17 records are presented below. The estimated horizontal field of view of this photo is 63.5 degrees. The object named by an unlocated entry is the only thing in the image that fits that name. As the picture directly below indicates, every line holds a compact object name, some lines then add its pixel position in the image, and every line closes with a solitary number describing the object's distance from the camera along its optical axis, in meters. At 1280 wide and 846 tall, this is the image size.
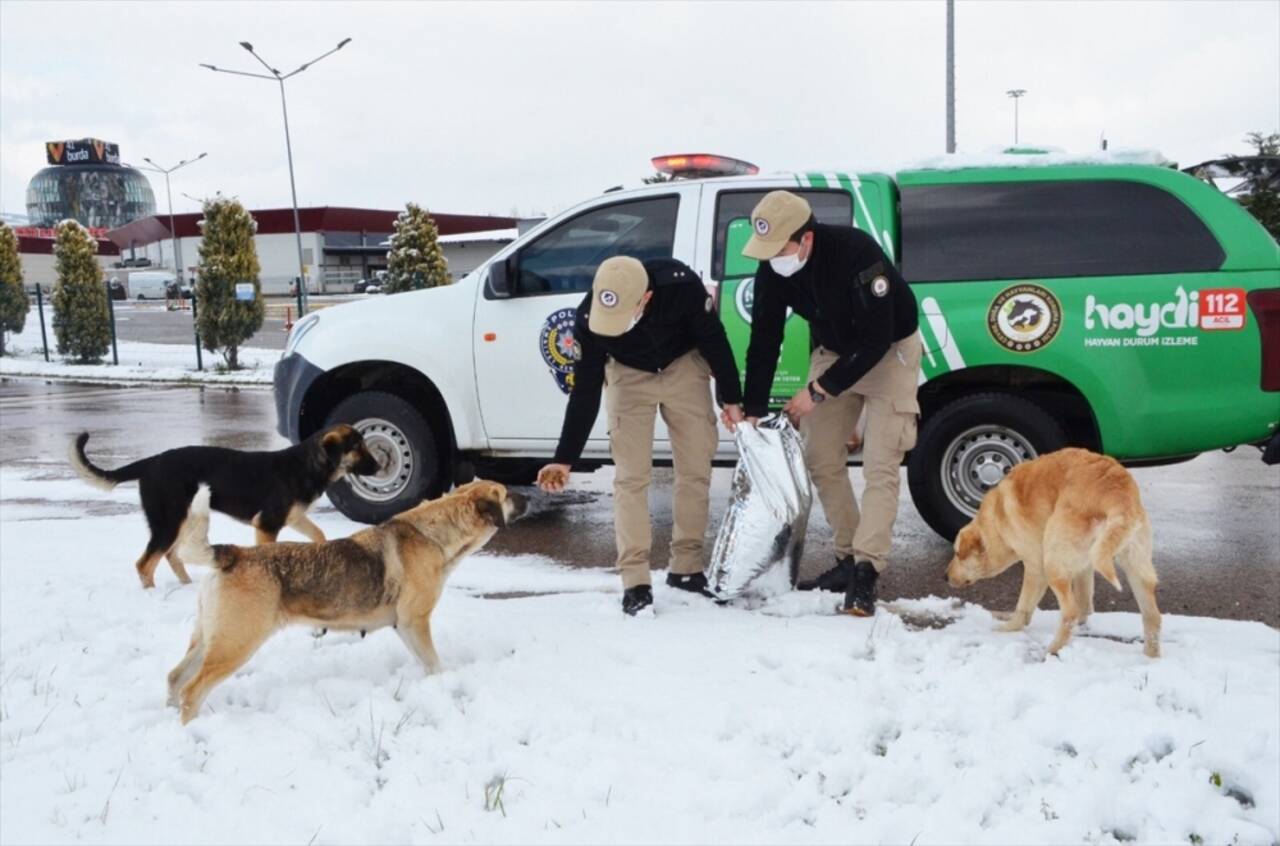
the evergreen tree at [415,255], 28.58
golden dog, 3.71
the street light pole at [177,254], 68.44
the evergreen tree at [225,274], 19.59
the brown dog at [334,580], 3.41
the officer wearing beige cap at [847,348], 4.34
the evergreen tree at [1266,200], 11.32
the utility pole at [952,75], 16.86
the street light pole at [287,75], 25.22
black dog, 5.00
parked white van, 67.12
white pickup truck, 5.22
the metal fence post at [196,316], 20.00
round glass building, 135.12
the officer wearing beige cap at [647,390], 4.51
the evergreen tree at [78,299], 22.53
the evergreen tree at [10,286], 24.22
